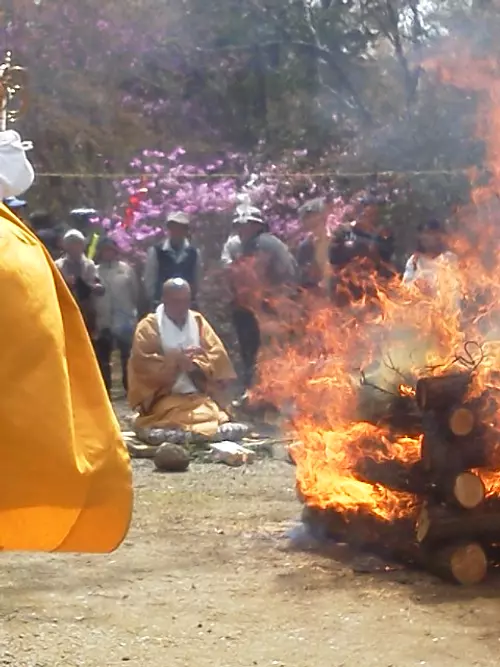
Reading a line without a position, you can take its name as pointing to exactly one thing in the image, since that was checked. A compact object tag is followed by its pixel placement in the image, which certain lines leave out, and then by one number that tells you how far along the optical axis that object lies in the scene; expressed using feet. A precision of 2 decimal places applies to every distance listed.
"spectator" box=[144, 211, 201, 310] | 28.12
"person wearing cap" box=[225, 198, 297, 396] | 28.50
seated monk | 23.31
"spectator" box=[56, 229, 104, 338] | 26.25
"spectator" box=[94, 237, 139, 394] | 27.71
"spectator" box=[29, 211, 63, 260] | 28.53
